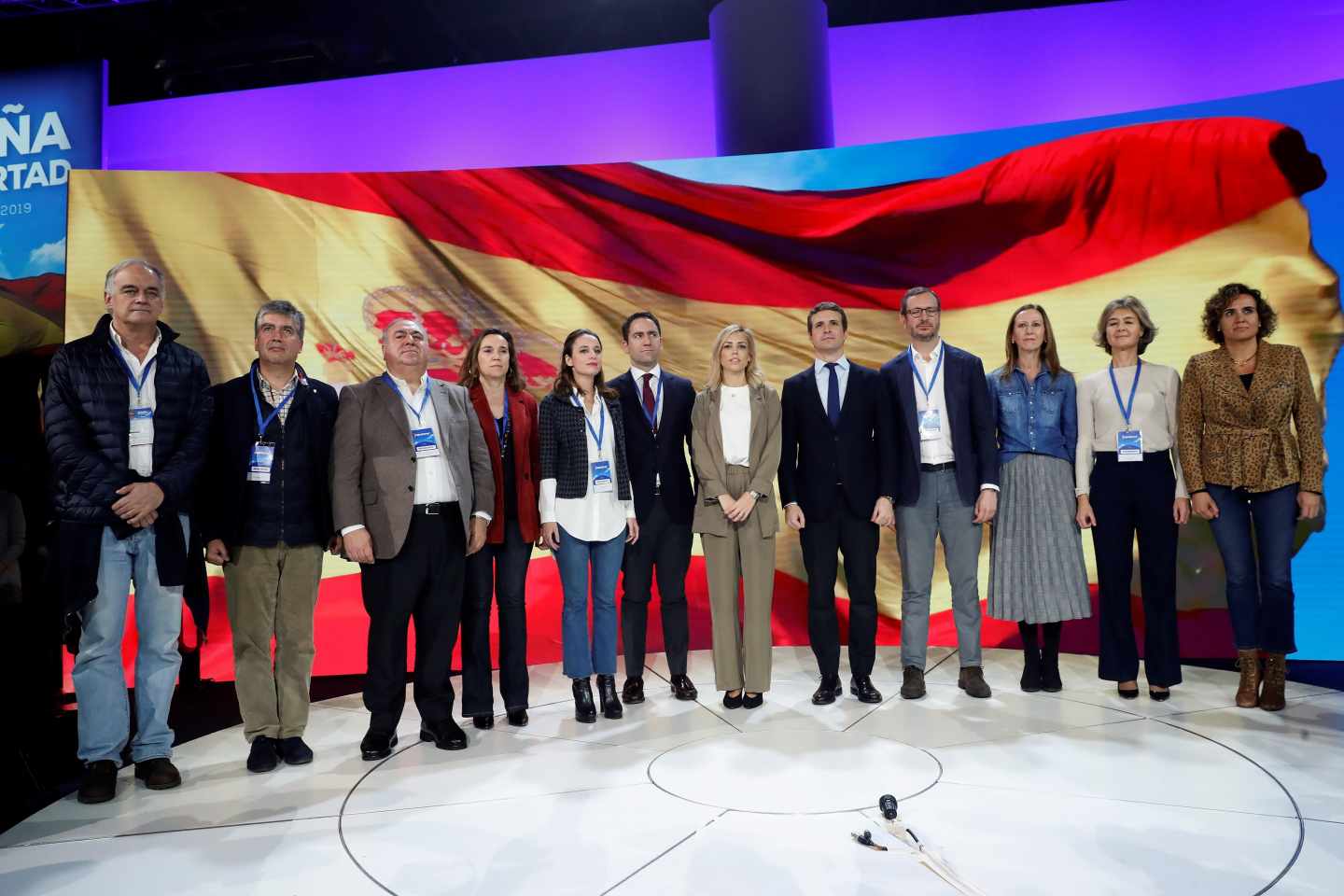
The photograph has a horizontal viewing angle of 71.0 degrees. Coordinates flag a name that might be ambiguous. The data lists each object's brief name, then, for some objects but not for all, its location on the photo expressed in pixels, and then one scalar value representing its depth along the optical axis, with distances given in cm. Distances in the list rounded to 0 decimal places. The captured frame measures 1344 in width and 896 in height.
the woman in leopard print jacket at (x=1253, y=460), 356
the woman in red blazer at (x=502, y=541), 359
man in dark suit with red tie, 392
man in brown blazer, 324
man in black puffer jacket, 292
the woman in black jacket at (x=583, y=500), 371
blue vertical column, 547
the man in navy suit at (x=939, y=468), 387
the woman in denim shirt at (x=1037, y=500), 389
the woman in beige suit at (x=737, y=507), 377
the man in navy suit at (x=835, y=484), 381
